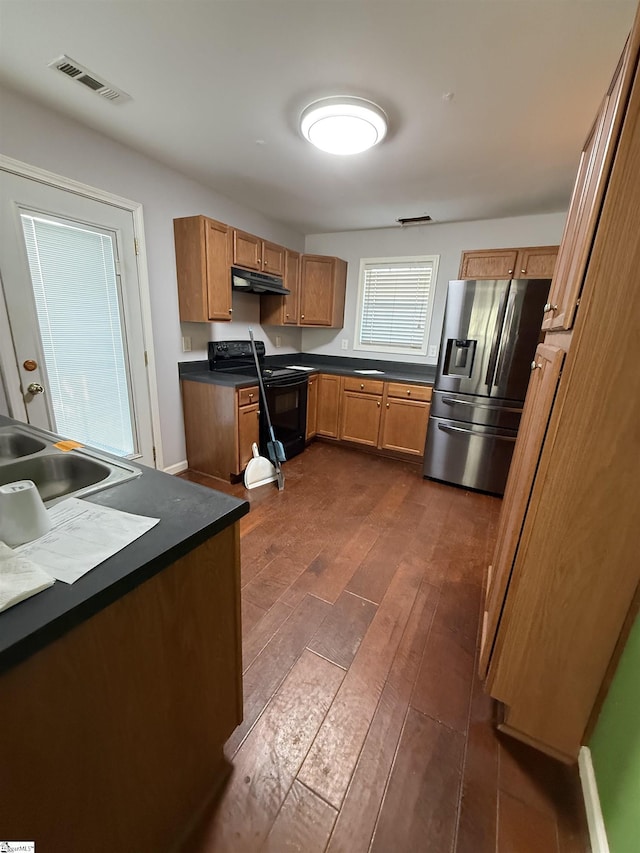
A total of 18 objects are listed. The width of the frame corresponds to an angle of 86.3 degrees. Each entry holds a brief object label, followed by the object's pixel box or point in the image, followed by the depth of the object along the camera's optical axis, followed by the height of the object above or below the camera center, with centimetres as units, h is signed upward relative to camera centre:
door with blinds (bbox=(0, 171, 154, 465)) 193 +3
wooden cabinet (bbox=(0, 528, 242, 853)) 55 -77
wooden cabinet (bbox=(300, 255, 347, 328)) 381 +46
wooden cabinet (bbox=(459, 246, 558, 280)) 292 +67
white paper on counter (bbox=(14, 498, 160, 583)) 65 -45
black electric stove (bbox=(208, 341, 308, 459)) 314 -56
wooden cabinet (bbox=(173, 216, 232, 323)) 263 +45
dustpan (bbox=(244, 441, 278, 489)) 289 -121
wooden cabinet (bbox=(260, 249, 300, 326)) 364 +27
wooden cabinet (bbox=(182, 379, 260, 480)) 279 -82
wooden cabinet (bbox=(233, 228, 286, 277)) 293 +66
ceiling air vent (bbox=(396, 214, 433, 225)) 337 +112
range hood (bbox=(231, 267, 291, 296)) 291 +39
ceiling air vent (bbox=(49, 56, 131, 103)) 154 +111
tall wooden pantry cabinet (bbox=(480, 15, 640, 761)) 80 -37
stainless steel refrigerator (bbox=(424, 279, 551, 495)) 255 -30
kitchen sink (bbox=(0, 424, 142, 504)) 110 -49
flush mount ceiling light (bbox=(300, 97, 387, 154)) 172 +107
